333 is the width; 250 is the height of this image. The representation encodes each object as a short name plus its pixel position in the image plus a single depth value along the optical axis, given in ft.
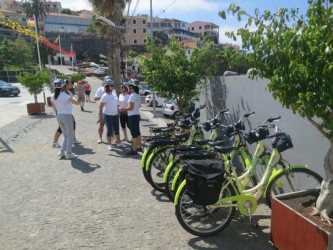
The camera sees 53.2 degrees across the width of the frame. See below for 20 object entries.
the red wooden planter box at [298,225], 9.20
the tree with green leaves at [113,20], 55.67
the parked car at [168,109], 54.70
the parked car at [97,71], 196.42
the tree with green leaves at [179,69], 26.32
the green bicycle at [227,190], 11.51
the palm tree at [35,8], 204.64
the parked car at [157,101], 74.85
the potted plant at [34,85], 50.90
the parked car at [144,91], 102.06
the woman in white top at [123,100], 27.35
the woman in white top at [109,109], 26.17
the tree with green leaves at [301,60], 8.26
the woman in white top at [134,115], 24.06
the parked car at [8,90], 97.96
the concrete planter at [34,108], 50.80
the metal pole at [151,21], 50.60
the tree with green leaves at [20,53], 188.65
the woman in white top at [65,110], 23.59
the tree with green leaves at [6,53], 187.83
